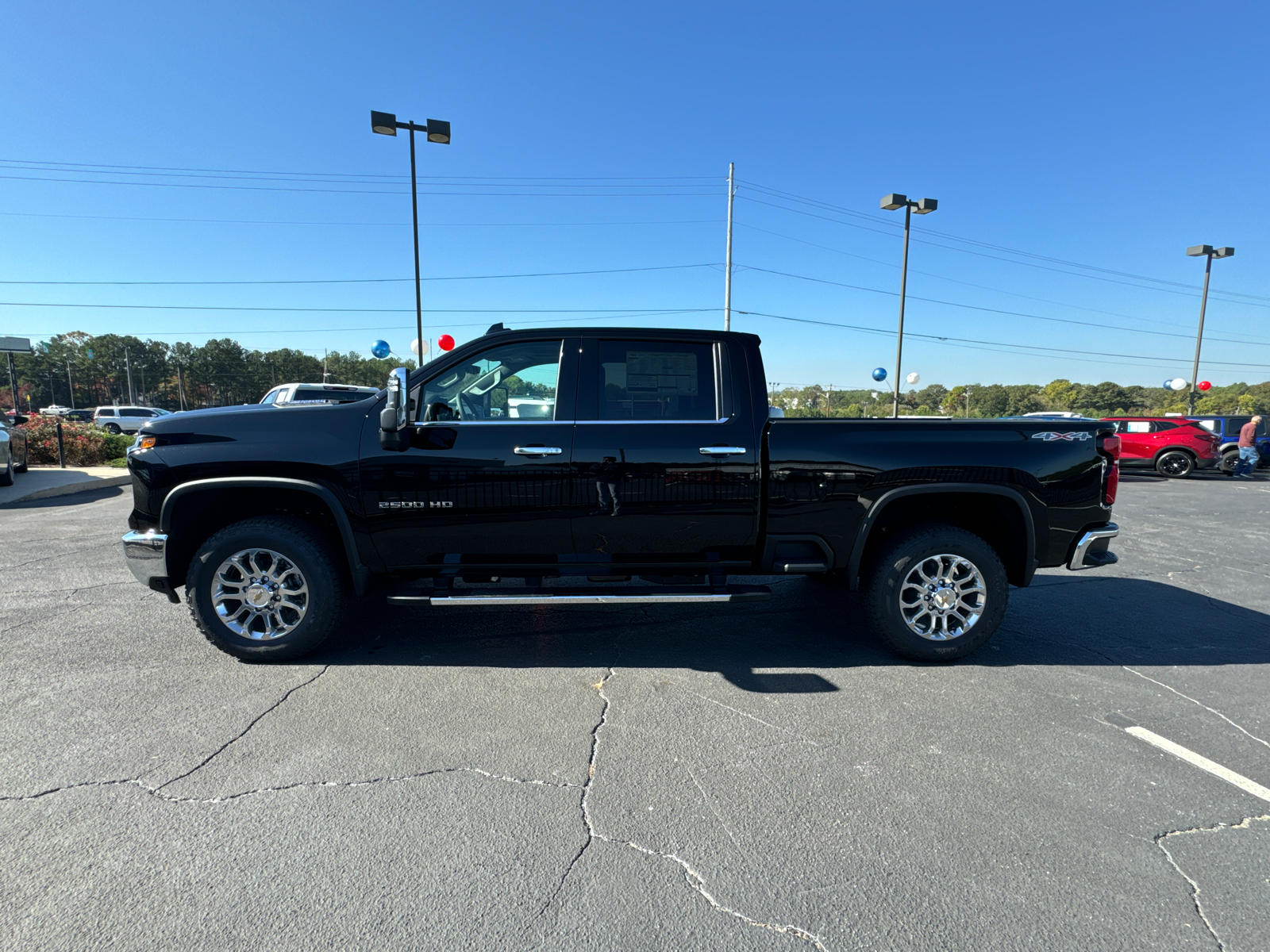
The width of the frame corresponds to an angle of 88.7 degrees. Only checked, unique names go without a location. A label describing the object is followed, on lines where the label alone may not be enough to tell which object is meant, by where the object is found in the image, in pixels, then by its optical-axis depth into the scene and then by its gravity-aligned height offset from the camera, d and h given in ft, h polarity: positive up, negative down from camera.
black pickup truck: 12.46 -1.74
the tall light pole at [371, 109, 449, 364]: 47.06 +19.89
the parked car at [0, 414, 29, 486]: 36.27 -3.39
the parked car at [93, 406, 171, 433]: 115.85 -4.27
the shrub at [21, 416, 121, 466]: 48.65 -3.83
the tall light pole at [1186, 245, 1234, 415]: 83.92 +21.25
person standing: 52.42 -2.56
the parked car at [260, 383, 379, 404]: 39.60 +0.33
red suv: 52.60 -2.43
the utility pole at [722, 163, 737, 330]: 94.56 +16.60
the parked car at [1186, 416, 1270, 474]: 54.44 -1.50
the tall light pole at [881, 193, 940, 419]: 68.08 +21.63
